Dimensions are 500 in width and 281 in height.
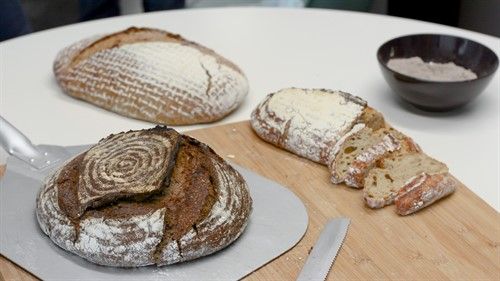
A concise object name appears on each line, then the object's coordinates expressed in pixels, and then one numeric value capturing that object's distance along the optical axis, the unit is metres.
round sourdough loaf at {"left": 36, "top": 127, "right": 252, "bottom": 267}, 1.01
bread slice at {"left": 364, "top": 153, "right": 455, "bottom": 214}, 1.17
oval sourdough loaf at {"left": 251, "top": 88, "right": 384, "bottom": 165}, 1.30
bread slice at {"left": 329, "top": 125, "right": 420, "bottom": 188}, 1.22
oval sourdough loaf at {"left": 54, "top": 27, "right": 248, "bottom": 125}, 1.46
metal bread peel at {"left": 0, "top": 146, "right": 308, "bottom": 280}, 1.02
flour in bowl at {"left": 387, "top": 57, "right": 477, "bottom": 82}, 1.50
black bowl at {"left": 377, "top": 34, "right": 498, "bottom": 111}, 1.45
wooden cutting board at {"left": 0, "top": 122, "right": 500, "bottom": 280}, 1.04
